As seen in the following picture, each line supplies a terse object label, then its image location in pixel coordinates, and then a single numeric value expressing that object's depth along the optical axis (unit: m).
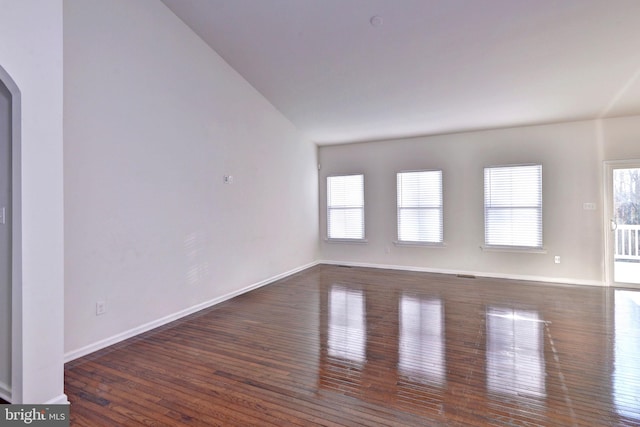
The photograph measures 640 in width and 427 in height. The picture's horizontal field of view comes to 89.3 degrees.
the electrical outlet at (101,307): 3.01
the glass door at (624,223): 5.07
